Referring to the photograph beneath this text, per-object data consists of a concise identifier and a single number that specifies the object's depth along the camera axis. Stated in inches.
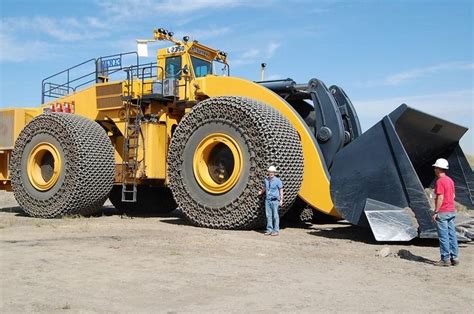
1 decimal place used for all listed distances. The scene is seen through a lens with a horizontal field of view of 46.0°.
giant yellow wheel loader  327.6
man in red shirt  257.0
